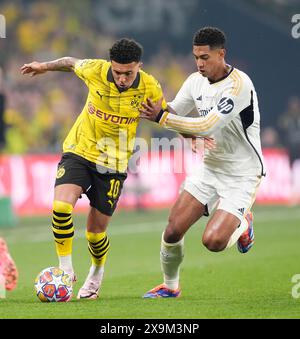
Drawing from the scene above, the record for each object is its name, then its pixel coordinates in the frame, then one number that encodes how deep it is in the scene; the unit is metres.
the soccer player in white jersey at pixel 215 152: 17.03
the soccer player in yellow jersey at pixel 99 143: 17.34
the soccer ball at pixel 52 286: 16.58
